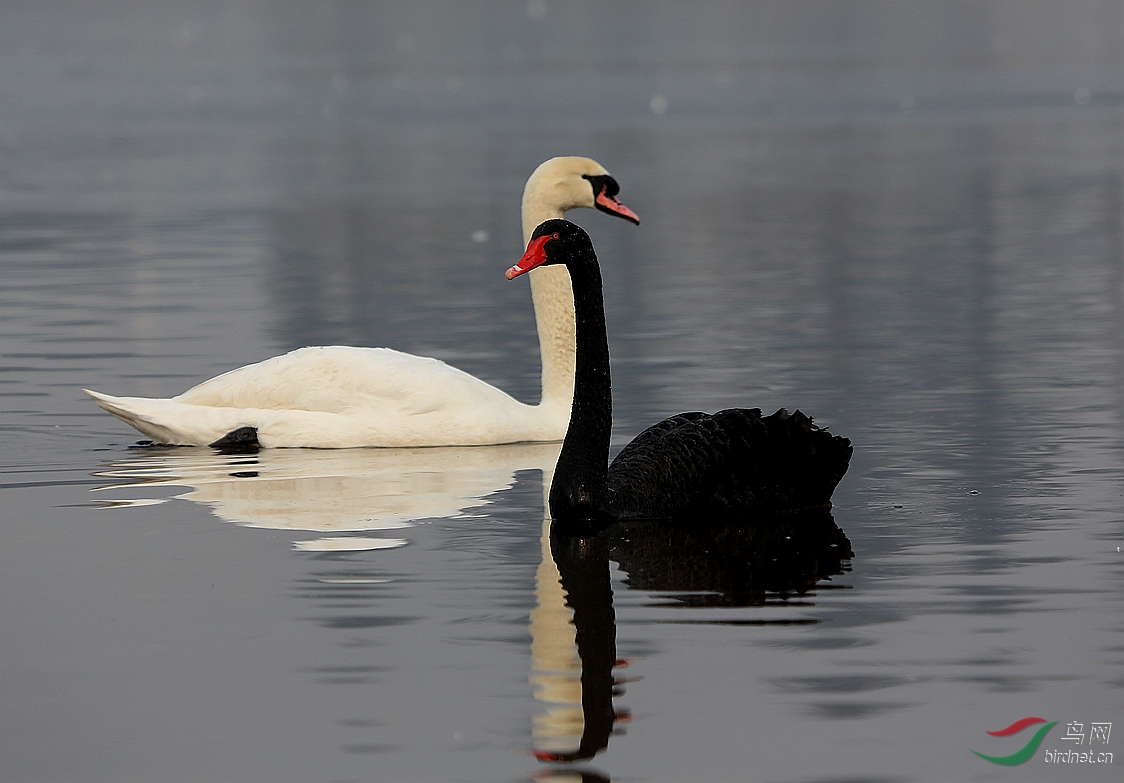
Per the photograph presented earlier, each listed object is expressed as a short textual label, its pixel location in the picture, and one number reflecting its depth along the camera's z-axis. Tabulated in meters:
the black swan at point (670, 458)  19.53
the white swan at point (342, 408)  24.06
